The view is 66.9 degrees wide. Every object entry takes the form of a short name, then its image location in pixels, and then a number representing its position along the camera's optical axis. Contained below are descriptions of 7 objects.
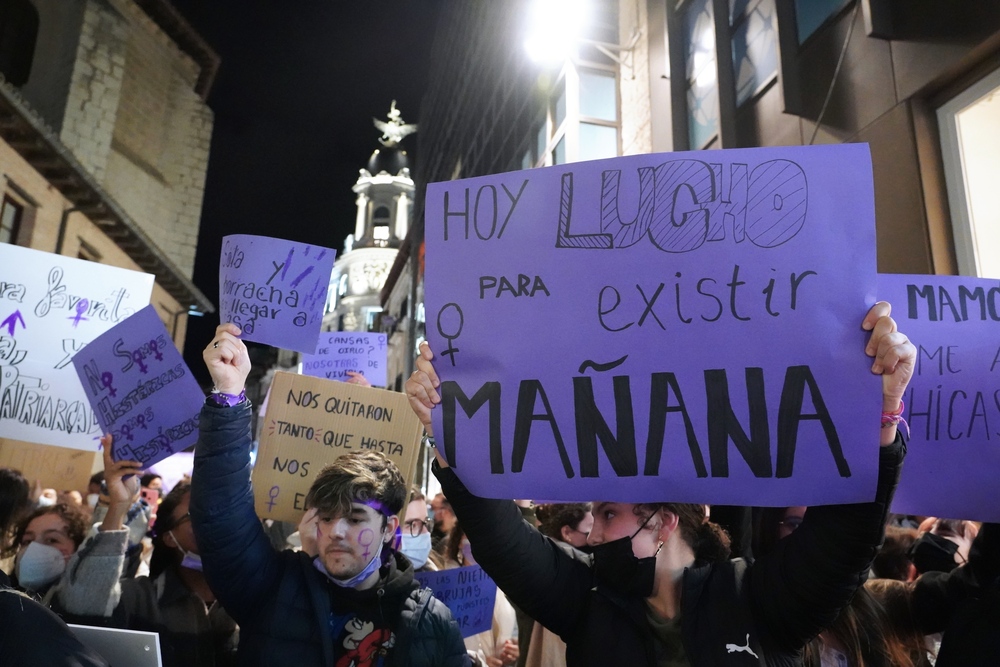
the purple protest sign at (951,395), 2.33
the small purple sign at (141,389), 3.40
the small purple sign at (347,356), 5.33
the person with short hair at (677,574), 1.84
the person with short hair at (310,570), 2.36
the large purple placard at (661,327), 1.85
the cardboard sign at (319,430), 3.63
